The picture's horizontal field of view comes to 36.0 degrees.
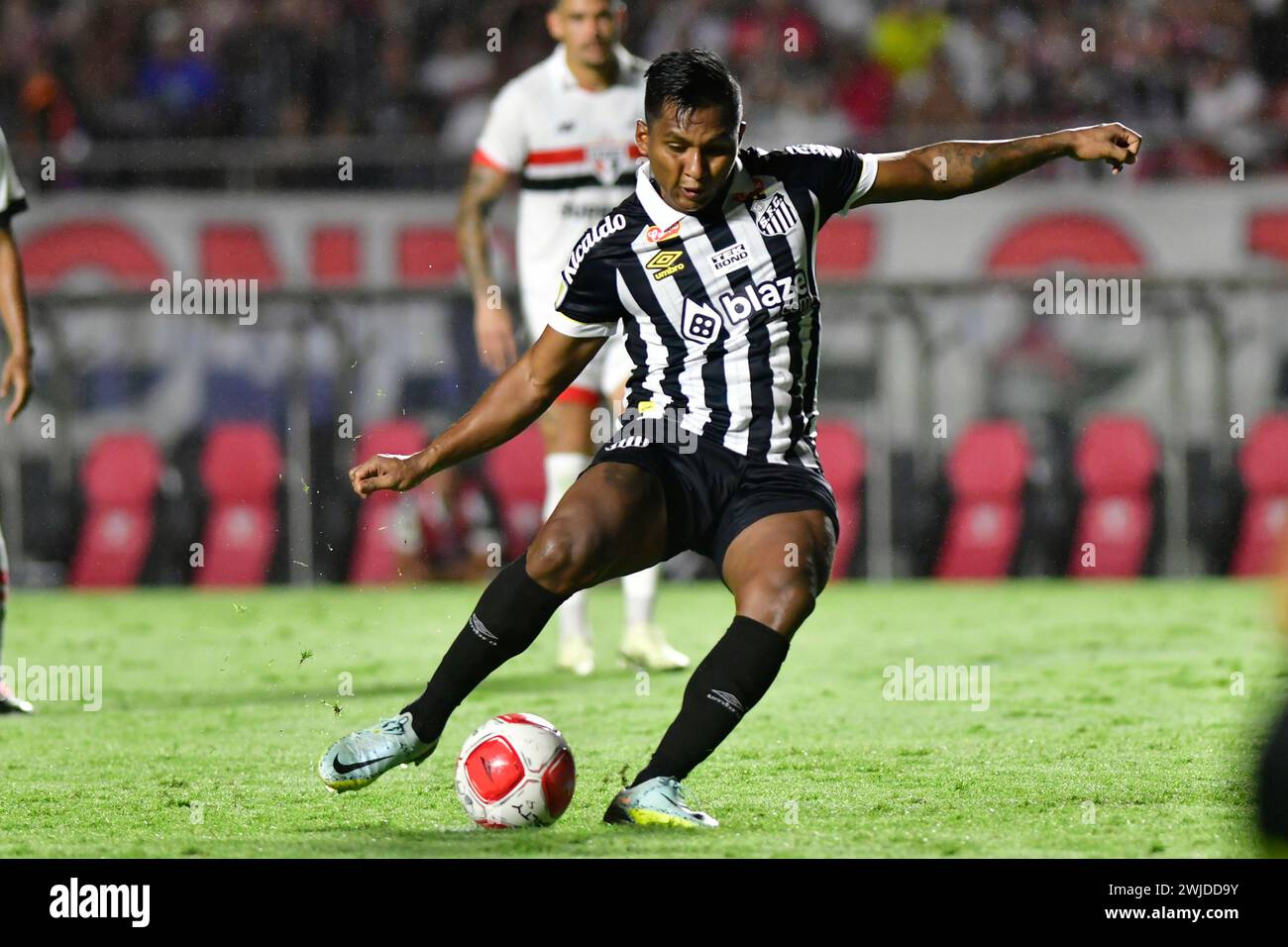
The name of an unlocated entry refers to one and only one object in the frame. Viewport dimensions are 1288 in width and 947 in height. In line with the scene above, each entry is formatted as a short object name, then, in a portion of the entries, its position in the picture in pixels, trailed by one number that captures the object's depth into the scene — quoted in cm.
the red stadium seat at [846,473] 1284
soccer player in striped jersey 516
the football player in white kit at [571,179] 831
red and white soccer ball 505
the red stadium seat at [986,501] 1279
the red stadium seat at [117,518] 1299
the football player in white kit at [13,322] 744
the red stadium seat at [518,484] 1280
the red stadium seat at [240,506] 1294
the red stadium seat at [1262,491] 1252
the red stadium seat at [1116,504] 1275
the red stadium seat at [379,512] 1280
